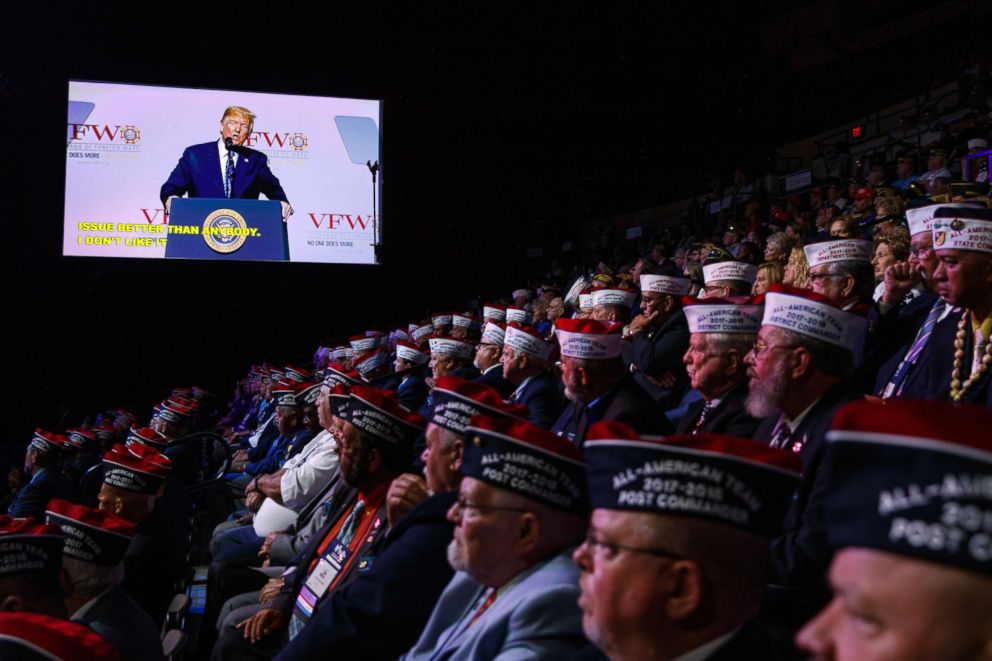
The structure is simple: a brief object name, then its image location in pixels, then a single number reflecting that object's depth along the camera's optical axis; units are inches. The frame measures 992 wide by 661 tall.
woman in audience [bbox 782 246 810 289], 185.2
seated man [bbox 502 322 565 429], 211.5
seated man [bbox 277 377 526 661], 105.9
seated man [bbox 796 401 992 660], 35.8
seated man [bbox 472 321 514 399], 254.7
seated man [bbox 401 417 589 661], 88.0
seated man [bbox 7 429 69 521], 293.3
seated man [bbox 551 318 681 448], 155.6
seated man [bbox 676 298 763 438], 138.6
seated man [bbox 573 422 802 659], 61.2
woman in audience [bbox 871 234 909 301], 171.8
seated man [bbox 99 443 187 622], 182.4
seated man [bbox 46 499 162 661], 130.0
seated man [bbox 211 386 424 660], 140.2
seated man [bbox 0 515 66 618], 113.1
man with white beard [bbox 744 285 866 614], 114.6
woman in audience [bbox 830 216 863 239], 180.0
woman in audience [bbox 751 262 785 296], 195.0
